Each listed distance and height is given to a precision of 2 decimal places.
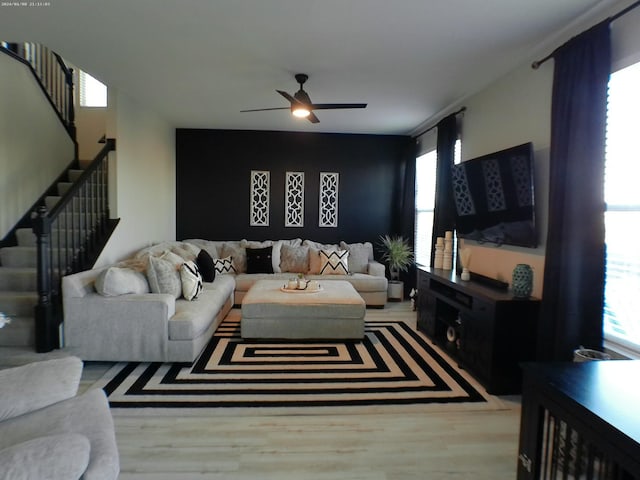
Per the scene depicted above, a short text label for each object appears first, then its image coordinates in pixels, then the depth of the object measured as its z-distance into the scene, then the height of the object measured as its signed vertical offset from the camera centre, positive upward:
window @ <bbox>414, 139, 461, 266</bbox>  5.32 +0.39
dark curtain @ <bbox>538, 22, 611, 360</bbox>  2.27 +0.19
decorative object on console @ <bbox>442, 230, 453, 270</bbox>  4.20 -0.28
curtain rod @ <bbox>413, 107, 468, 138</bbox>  4.18 +1.48
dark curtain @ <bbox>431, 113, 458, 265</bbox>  4.35 +0.66
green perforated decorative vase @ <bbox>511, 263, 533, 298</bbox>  2.78 -0.40
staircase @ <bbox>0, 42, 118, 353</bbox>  3.11 -0.28
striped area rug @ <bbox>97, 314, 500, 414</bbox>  2.58 -1.29
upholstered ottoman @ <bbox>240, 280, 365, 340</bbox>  3.67 -0.99
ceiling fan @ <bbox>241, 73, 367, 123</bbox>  3.31 +1.17
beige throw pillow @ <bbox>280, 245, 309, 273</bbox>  5.64 -0.56
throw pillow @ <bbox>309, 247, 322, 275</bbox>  5.58 -0.58
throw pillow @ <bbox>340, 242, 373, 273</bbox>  5.75 -0.50
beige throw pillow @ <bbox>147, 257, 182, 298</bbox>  3.47 -0.56
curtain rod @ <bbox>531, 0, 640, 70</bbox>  2.12 +1.38
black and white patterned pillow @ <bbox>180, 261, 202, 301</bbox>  3.68 -0.63
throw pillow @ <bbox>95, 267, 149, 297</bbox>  3.07 -0.56
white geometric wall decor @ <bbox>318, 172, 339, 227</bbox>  6.25 +0.48
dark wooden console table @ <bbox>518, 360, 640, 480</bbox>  1.08 -0.65
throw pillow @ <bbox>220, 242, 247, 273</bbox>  5.57 -0.51
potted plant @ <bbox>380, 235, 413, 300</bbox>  5.57 -0.54
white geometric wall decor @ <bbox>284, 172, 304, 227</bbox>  6.21 +0.45
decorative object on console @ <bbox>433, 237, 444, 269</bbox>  4.26 -0.28
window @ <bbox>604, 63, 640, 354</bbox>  2.17 +0.13
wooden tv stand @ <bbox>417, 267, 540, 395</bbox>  2.72 -0.84
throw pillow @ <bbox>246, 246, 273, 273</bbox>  5.48 -0.58
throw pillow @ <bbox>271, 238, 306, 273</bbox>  5.61 -0.37
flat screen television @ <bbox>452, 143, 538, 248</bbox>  2.96 +0.31
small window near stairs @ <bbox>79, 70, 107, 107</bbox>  5.84 +2.13
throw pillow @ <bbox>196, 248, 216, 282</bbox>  4.53 -0.58
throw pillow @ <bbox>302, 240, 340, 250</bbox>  5.81 -0.34
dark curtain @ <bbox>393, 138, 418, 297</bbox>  5.75 +0.42
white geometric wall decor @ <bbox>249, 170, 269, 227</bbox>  6.18 +0.44
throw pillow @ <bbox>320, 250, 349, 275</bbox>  5.47 -0.58
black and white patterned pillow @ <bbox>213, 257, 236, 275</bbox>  5.31 -0.65
